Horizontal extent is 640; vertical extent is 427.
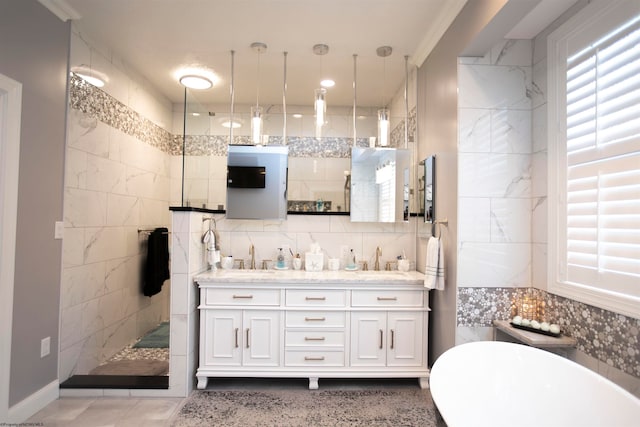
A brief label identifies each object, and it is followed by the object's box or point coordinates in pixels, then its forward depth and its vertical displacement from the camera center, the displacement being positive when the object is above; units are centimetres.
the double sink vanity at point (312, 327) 244 -80
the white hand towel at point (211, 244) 260 -20
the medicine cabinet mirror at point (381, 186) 300 +35
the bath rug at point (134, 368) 266 -127
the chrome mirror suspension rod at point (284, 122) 297 +102
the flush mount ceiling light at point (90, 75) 254 +118
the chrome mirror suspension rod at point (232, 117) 294 +107
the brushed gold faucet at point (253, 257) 295 -34
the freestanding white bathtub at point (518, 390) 135 -76
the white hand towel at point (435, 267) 229 -31
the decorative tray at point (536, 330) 184 -61
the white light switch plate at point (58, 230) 229 -10
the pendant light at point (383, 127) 300 +90
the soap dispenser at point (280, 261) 291 -37
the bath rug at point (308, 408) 206 -127
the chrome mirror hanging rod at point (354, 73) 292 +144
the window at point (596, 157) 147 +36
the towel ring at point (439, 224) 237 +0
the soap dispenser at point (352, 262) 295 -36
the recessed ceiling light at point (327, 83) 334 +146
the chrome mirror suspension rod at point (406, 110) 306 +108
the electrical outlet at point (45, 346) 218 -89
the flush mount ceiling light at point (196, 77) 323 +147
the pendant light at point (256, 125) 303 +91
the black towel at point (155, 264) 343 -48
